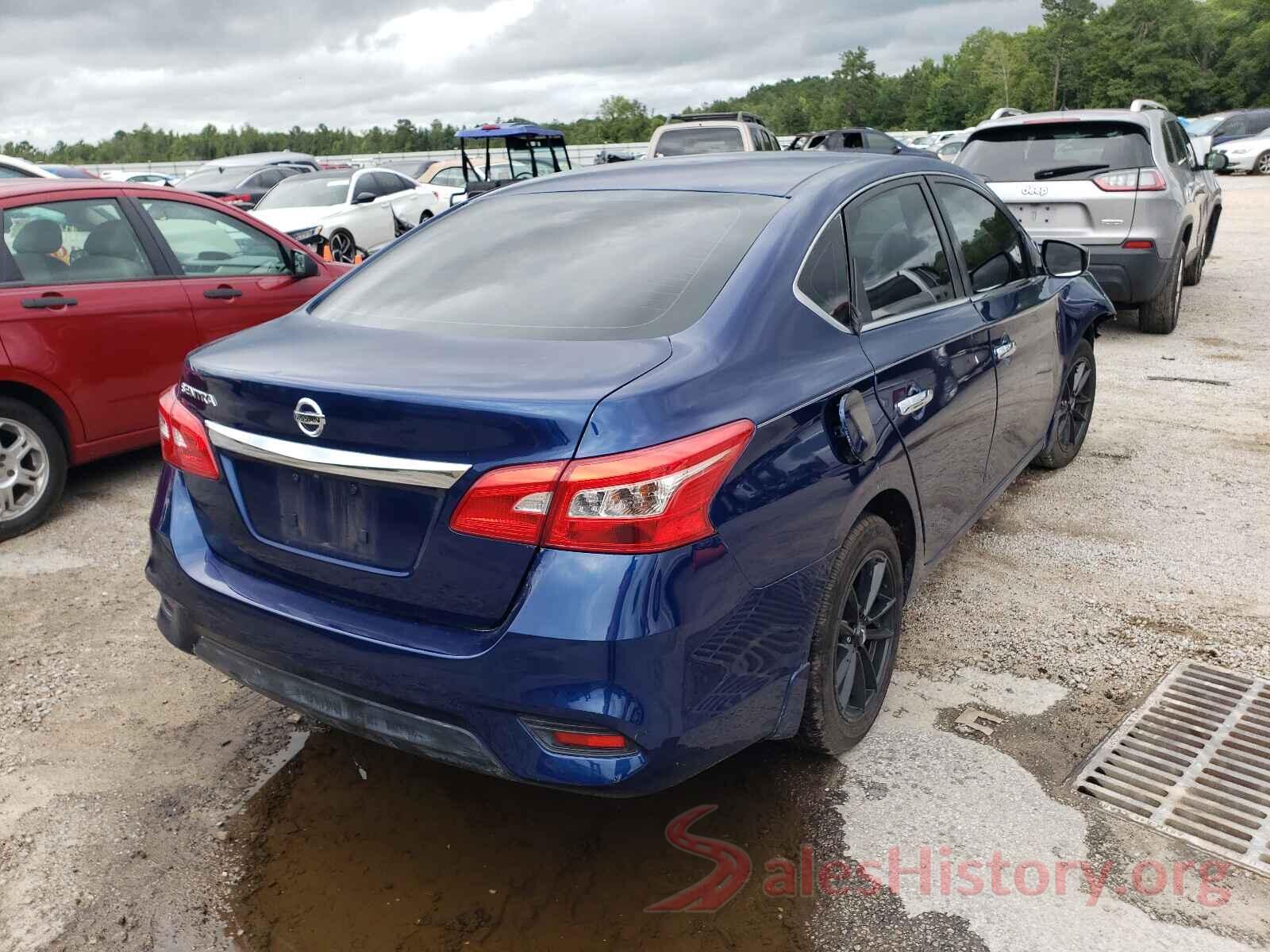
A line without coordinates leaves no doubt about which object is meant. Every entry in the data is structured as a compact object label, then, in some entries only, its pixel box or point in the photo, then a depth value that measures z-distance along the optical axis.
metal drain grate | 2.78
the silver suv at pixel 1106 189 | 8.03
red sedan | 4.97
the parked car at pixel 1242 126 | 30.70
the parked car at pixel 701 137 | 14.56
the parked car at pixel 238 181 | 19.33
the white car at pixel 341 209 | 14.54
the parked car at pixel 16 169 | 10.56
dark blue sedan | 2.16
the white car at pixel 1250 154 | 28.47
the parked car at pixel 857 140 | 16.45
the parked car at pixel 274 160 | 22.84
